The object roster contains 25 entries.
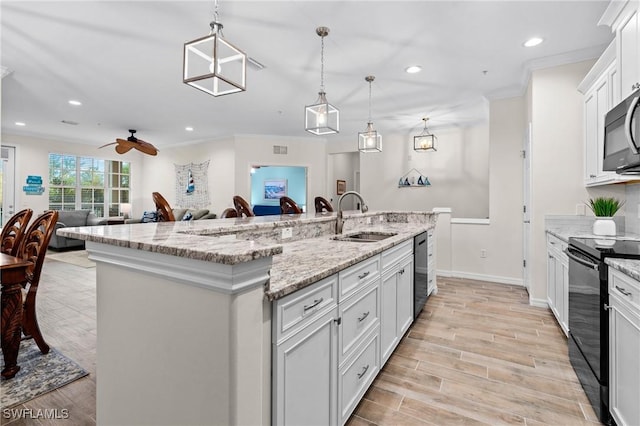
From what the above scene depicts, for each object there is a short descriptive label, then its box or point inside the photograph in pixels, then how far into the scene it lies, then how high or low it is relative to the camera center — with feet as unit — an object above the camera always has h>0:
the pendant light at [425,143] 17.17 +3.70
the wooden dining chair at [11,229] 8.49 -0.62
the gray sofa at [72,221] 22.86 -0.95
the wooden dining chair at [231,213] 12.82 -0.12
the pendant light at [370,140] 13.26 +2.94
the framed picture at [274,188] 33.53 +2.32
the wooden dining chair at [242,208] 12.64 +0.08
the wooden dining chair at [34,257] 7.46 -1.15
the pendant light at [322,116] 9.45 +2.87
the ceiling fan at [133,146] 20.07 +4.07
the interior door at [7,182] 22.18 +1.81
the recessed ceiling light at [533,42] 9.85 +5.32
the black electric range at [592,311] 5.43 -1.87
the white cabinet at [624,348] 4.49 -2.05
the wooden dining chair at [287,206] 14.55 +0.20
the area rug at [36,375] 6.29 -3.60
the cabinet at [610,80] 6.96 +3.37
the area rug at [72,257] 18.37 -3.07
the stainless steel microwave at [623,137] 5.97 +1.56
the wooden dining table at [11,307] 6.45 -2.04
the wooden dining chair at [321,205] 16.11 +0.28
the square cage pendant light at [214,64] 5.43 +2.65
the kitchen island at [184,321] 2.98 -1.19
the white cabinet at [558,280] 8.64 -2.02
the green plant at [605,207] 8.66 +0.15
